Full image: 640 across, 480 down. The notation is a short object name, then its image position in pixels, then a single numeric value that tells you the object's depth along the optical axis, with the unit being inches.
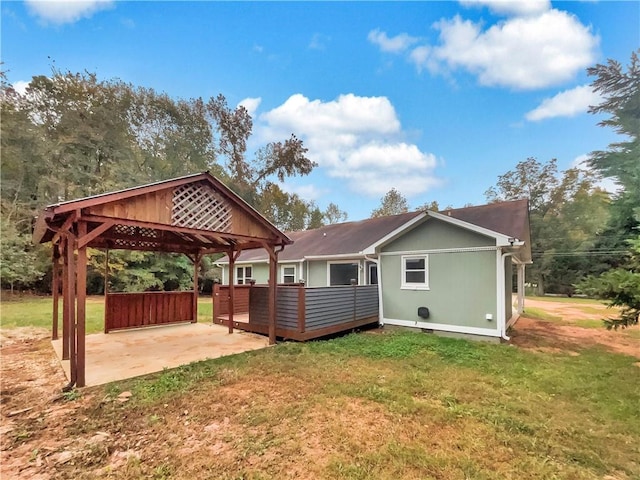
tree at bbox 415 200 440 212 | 1416.8
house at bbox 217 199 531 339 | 316.8
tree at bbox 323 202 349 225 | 1593.3
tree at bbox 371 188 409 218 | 1459.2
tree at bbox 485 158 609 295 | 1072.2
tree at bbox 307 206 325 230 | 1482.5
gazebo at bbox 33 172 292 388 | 200.2
